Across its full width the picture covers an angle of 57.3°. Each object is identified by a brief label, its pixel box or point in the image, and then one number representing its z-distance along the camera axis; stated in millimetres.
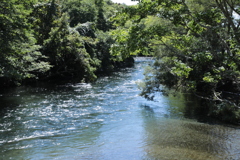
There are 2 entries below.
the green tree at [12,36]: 12227
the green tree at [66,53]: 22344
